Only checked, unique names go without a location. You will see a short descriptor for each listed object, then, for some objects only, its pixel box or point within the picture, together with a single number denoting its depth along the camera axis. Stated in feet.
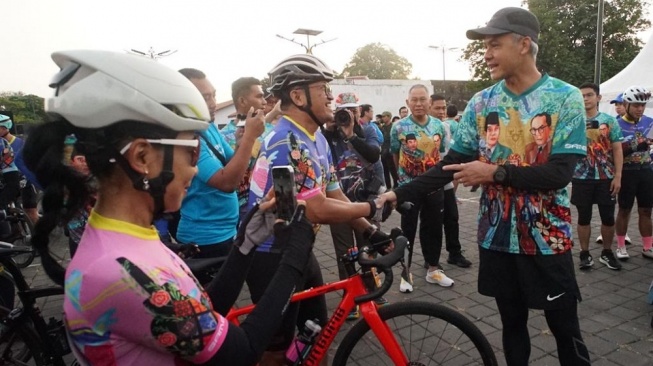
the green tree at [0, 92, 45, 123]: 175.81
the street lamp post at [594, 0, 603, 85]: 44.25
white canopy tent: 38.75
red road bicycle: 7.75
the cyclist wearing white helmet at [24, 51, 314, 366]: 3.60
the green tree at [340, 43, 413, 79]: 249.96
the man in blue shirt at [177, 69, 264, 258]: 9.41
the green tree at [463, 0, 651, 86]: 93.76
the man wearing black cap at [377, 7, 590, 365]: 7.44
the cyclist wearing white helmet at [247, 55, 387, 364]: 7.87
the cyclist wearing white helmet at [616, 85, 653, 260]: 18.13
